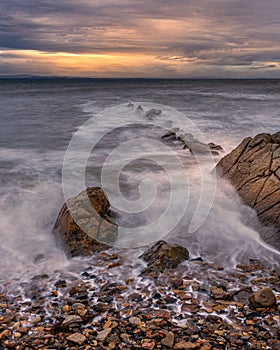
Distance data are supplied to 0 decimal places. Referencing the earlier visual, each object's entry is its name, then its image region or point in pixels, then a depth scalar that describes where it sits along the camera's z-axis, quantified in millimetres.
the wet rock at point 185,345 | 4290
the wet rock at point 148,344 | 4301
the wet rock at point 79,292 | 5391
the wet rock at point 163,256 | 6200
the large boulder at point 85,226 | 6900
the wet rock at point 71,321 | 4723
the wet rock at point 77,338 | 4398
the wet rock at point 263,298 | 5055
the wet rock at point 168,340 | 4341
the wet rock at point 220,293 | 5344
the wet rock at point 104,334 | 4453
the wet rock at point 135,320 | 4741
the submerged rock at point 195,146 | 14805
